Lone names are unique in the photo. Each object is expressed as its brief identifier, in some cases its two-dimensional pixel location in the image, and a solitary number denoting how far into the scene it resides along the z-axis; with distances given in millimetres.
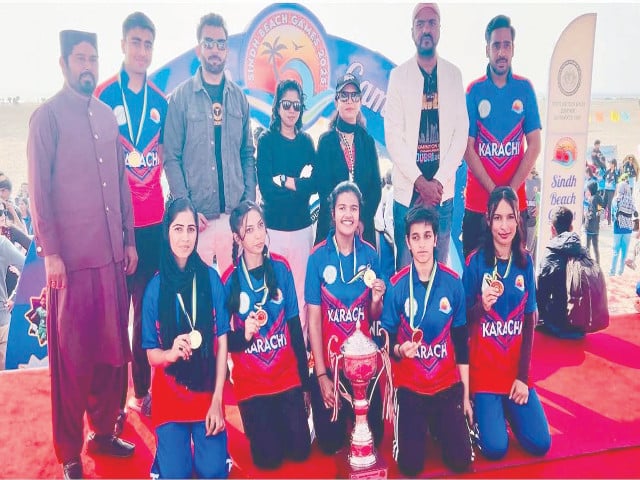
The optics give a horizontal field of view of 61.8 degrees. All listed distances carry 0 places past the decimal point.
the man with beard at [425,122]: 3662
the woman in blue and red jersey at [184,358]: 2682
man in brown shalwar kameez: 2600
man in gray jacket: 3330
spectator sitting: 4566
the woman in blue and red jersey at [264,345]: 2877
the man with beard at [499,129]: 3799
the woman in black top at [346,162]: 3572
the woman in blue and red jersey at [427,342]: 2838
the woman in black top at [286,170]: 3498
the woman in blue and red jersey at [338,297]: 2994
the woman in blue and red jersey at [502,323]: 2977
